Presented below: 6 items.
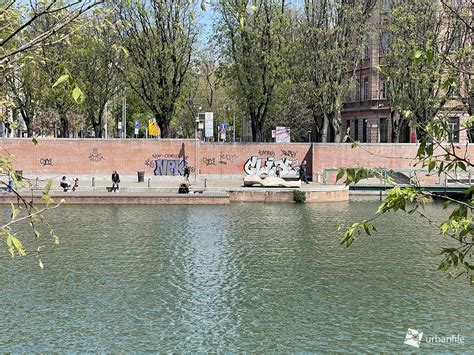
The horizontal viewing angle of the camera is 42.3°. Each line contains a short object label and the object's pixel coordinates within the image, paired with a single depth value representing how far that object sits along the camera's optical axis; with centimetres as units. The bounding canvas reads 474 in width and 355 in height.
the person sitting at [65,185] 3647
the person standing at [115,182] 3698
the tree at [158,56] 4534
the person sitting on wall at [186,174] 4065
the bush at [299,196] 3647
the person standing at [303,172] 4316
